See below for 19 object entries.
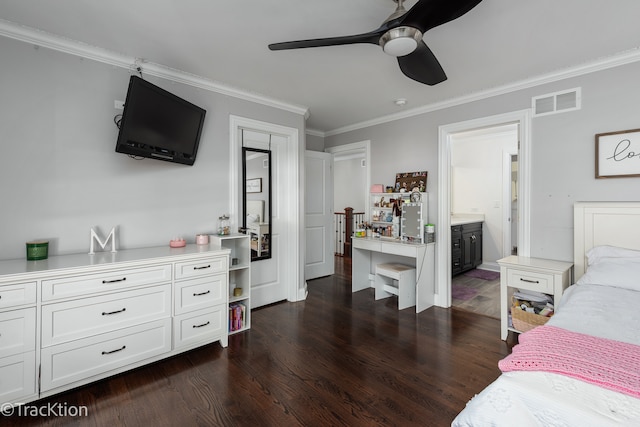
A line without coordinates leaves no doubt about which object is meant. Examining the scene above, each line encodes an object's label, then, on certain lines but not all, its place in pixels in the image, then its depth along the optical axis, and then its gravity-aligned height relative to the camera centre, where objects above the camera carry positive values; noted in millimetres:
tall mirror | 3453 +192
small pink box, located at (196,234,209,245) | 2854 -228
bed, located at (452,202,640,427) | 893 -567
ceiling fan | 1404 +978
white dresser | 1788 -685
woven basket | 2606 -929
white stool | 3582 -864
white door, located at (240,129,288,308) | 3619 -368
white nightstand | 2498 -541
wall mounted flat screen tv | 2201 +741
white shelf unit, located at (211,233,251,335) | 2926 -602
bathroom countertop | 5062 -55
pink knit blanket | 1020 -555
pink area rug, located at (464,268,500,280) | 4945 -1015
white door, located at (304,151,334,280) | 4719 +19
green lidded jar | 2074 -243
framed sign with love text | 2465 +519
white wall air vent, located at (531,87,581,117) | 2754 +1077
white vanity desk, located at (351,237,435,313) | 3525 -620
